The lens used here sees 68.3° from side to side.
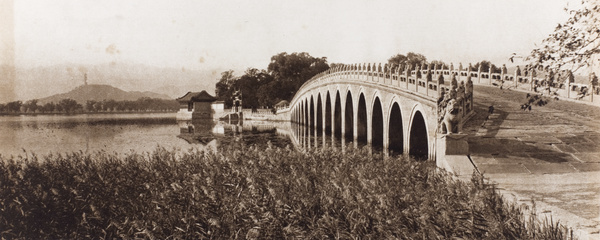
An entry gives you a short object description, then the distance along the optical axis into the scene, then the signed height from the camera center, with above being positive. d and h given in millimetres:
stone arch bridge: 15874 -240
